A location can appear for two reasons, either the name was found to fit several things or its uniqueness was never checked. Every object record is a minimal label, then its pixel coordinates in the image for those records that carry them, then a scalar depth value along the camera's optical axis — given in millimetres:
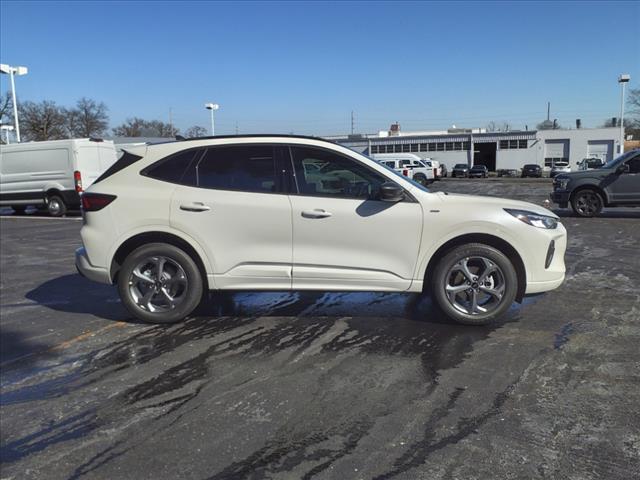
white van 16953
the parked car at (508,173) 58750
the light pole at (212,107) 36938
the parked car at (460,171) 55125
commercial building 62219
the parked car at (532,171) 52844
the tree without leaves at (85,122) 85512
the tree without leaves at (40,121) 74438
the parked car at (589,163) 45712
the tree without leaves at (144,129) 96875
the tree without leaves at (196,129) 79375
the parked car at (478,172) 54125
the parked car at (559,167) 52544
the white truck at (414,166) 37247
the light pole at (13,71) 29781
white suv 4902
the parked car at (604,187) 13234
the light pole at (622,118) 50656
